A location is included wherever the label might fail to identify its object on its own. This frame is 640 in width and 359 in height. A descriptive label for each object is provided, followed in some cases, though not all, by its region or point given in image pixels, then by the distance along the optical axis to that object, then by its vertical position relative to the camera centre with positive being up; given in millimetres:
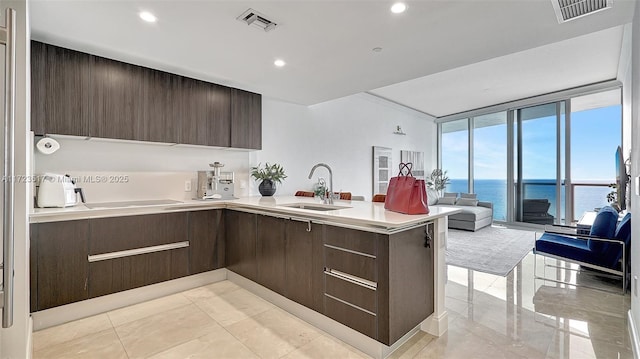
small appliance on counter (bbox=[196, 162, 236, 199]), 3510 -57
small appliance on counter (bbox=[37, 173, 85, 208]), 2404 -104
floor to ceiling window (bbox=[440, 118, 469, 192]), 8025 +761
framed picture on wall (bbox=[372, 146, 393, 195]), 6395 +251
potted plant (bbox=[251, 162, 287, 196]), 3987 +46
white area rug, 3816 -1109
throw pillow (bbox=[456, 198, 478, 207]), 6777 -528
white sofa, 6027 -778
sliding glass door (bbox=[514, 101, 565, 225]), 6203 +346
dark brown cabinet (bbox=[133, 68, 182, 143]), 2998 +766
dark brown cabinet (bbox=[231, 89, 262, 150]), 3738 +793
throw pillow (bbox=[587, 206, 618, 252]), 3018 -504
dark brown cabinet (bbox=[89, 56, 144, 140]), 2730 +792
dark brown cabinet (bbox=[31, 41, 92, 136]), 2422 +774
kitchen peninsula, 1858 -625
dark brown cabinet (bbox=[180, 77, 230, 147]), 3314 +786
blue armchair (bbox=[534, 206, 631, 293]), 2924 -732
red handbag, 2078 -121
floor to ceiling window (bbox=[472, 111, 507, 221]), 7219 +492
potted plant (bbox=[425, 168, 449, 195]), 8203 -46
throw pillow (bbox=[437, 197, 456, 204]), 7048 -505
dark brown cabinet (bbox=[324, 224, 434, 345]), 1798 -680
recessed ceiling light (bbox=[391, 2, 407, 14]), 2004 +1204
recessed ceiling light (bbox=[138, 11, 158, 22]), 2096 +1196
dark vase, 3979 -118
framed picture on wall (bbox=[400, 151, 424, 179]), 7273 +514
